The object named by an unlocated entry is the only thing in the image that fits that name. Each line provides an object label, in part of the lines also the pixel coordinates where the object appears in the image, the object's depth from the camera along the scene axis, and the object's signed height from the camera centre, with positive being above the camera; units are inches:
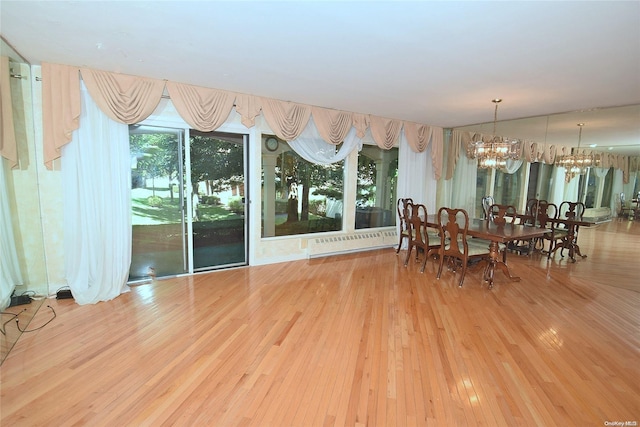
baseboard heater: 201.0 -43.6
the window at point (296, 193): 185.6 -8.1
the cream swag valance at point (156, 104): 119.0 +35.3
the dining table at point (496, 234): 147.6 -24.1
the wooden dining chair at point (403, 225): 191.7 -29.9
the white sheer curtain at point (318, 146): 187.3 +23.1
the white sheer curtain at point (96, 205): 125.0 -12.8
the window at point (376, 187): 224.8 -3.3
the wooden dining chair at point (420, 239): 175.2 -33.4
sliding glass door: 149.0 -11.5
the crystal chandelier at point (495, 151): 156.9 +18.5
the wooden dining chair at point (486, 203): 217.6 -12.6
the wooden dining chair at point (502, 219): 170.4 -19.5
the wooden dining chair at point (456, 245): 152.7 -32.7
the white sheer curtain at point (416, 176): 230.1 +6.3
